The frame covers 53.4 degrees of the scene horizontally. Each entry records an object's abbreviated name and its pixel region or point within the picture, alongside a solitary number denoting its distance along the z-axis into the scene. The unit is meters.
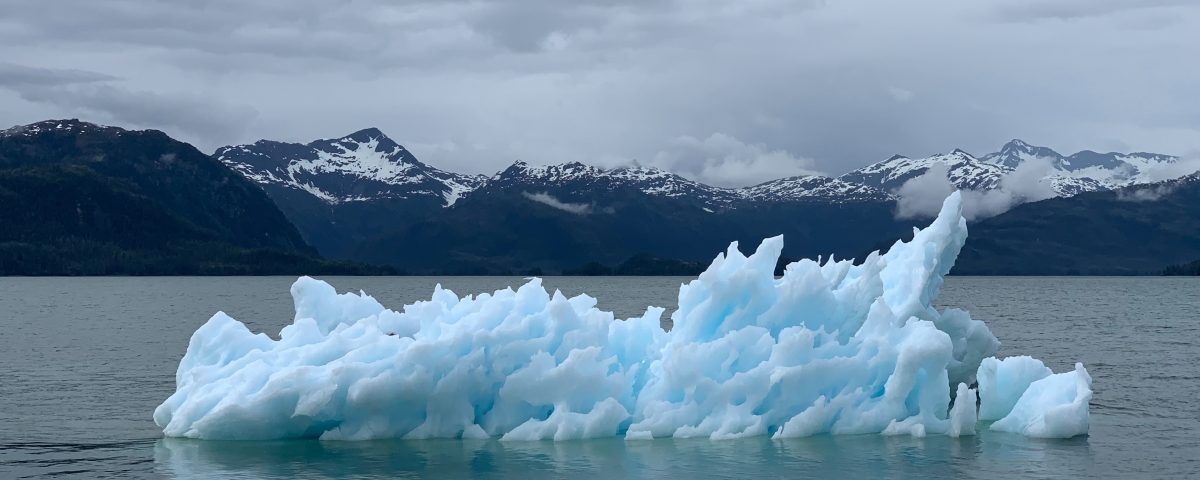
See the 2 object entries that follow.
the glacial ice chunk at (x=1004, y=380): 31.67
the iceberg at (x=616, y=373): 28.64
